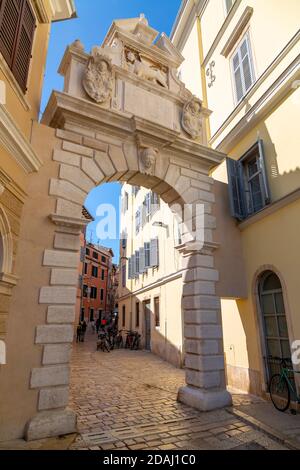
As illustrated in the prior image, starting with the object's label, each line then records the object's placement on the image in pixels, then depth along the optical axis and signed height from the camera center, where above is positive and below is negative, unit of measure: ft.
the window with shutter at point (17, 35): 15.98 +15.93
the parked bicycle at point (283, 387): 19.12 -3.96
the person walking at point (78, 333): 74.57 -1.82
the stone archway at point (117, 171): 16.44 +11.00
